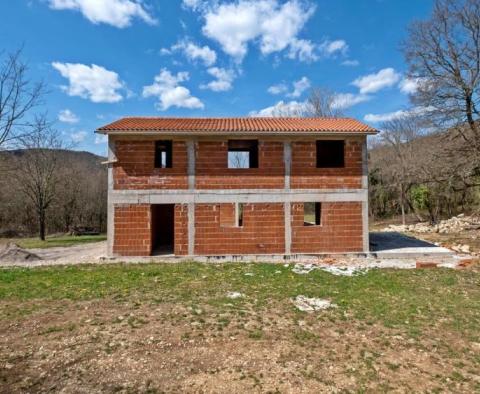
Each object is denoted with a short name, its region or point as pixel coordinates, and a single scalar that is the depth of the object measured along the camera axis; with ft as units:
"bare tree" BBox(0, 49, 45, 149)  50.87
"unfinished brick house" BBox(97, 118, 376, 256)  39.70
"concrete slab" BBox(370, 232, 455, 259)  40.34
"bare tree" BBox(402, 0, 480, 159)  52.19
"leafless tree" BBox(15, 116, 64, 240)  74.28
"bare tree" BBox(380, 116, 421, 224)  89.92
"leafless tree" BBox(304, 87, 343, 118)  103.55
